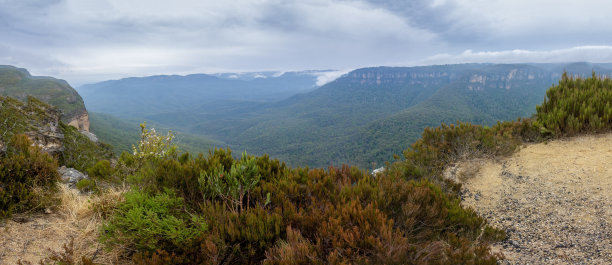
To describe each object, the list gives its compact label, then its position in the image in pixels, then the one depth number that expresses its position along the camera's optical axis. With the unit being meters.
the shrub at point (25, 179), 3.99
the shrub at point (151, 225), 2.91
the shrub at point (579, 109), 6.59
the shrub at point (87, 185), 5.53
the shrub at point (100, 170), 7.30
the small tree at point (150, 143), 7.26
